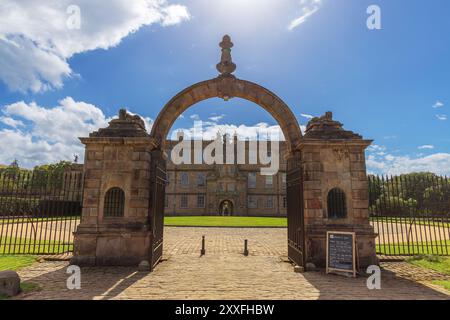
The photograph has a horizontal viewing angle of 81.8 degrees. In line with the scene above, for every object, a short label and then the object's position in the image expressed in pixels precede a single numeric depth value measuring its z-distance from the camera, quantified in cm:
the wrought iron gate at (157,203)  752
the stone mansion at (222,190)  3856
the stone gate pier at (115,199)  739
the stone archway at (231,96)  838
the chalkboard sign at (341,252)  658
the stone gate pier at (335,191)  742
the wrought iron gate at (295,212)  735
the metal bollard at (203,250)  935
